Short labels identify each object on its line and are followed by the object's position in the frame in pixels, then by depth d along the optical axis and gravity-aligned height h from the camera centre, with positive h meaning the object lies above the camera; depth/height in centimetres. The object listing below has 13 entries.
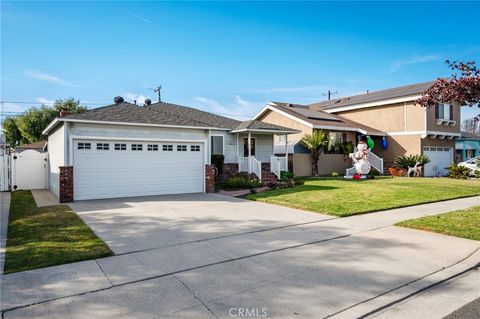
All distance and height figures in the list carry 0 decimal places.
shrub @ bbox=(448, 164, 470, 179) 2005 -117
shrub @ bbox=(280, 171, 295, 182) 1710 -114
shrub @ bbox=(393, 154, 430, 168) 2162 -41
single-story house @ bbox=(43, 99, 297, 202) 1136 +11
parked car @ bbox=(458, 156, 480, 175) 2088 -78
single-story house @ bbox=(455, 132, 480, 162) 2689 +69
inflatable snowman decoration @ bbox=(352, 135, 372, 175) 1871 -39
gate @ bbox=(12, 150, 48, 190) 1549 -64
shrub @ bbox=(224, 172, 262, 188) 1508 -130
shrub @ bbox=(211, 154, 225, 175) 1691 -28
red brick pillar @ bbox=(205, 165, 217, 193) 1393 -105
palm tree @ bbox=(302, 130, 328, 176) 2033 +80
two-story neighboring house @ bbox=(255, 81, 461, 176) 2289 +239
